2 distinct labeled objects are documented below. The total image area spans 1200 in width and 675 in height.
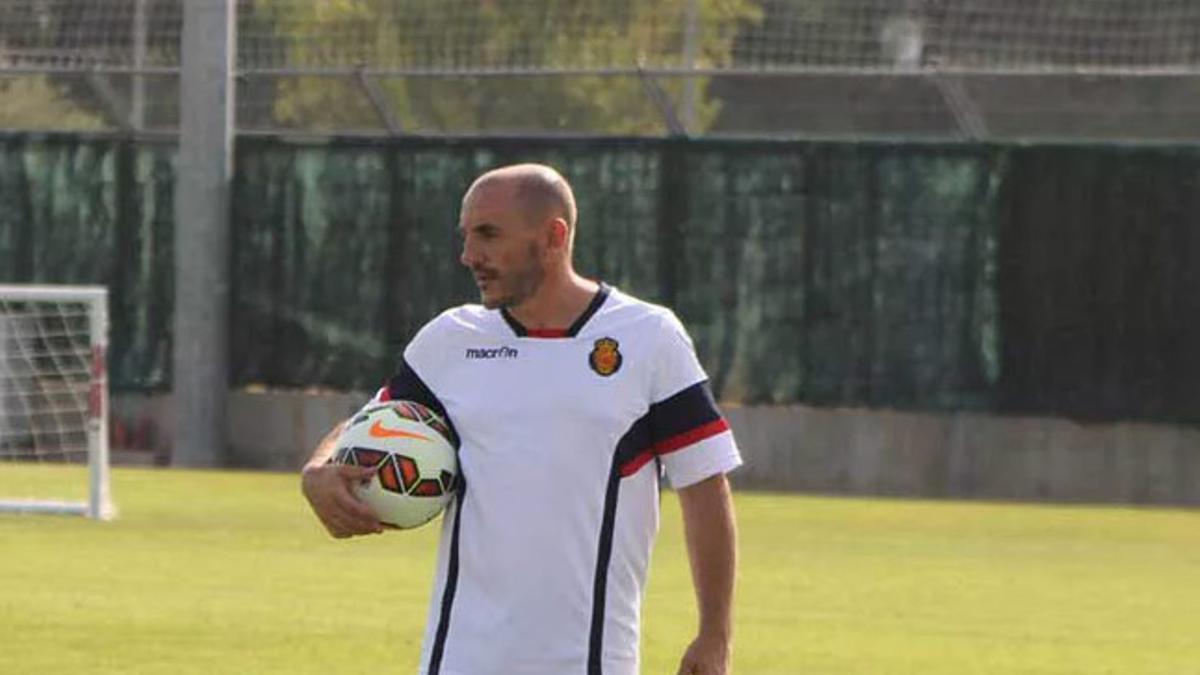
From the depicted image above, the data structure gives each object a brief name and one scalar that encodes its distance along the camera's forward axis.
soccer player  13.94
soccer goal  52.33
